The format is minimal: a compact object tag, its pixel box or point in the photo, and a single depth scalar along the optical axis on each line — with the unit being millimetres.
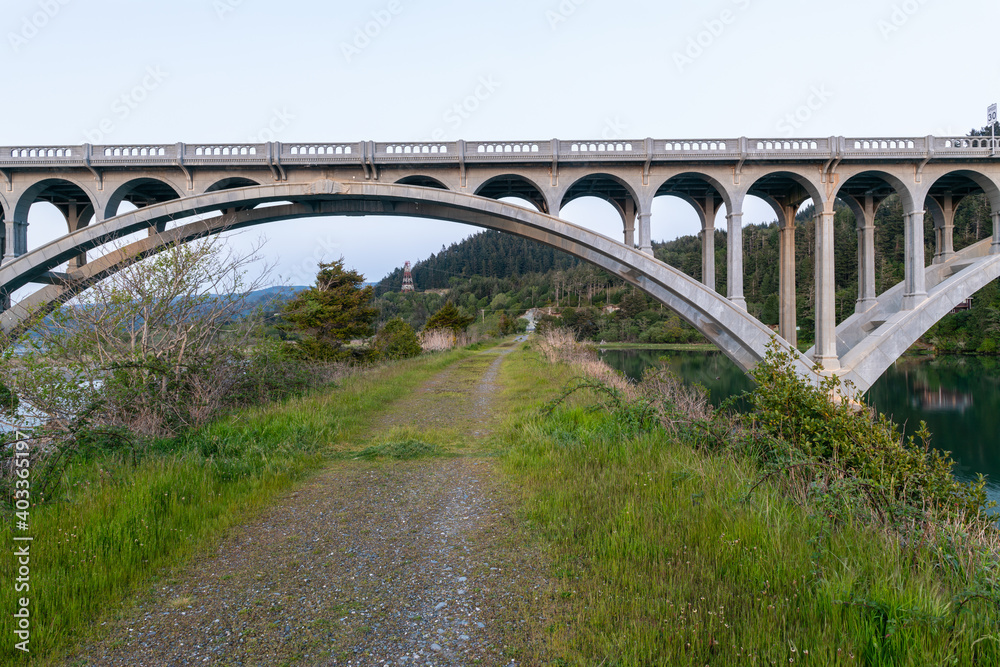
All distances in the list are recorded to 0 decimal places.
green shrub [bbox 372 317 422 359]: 21875
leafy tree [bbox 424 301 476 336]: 33312
